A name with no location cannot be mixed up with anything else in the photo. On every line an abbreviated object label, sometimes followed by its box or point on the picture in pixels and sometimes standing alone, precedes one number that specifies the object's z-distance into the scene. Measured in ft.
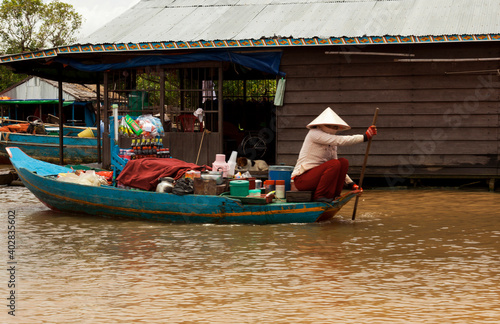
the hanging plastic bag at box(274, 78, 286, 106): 47.62
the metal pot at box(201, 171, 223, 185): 33.63
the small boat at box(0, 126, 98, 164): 77.56
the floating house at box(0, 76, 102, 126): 113.39
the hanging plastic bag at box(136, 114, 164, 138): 37.09
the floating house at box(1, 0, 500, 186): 45.34
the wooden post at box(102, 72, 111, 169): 52.49
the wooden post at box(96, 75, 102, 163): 60.18
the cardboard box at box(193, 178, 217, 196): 33.53
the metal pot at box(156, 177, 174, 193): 34.37
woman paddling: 32.22
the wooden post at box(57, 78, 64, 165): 56.90
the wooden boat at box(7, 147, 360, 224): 32.50
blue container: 34.58
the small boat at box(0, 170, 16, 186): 53.78
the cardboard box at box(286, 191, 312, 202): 32.35
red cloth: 35.27
